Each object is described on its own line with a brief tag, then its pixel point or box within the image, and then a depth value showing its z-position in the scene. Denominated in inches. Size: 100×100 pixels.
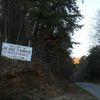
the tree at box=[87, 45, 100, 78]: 1743.9
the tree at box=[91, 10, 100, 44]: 1627.6
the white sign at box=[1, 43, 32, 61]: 495.7
